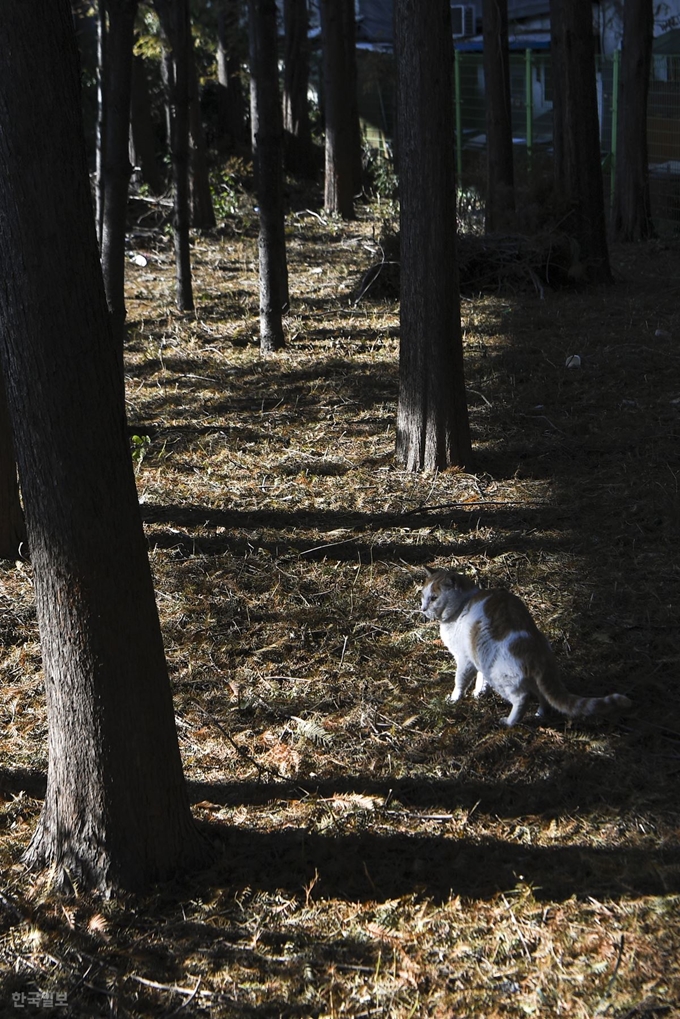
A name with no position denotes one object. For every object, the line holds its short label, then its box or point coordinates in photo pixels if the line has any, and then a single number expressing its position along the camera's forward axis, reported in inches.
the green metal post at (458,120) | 877.2
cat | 160.2
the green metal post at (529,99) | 781.9
